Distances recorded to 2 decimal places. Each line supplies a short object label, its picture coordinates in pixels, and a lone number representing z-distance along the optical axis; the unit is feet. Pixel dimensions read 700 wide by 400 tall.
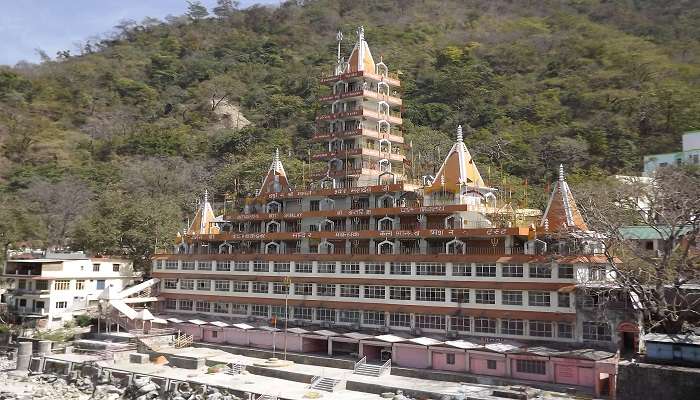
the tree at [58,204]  273.75
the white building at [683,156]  233.14
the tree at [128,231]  214.48
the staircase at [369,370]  131.56
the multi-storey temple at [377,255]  128.88
